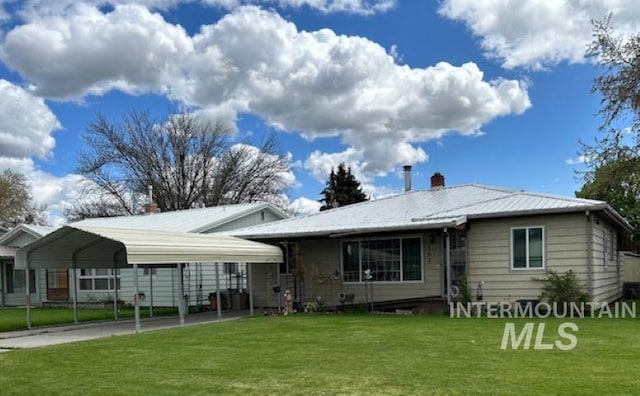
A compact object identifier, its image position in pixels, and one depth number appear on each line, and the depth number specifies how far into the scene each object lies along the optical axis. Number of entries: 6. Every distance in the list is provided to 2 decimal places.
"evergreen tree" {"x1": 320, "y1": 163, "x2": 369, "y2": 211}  44.72
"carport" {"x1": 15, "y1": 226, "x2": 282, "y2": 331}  13.04
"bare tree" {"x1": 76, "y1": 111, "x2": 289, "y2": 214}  39.34
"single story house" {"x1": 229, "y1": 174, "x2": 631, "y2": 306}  14.36
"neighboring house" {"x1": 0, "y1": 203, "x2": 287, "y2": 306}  21.58
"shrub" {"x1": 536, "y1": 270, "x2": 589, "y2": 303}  13.85
